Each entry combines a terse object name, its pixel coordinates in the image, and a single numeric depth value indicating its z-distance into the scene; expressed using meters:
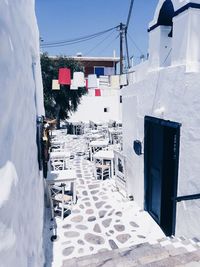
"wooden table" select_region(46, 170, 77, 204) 6.53
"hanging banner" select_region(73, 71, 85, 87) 13.83
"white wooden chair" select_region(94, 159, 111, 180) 9.58
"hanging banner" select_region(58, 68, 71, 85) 12.92
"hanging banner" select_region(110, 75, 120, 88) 13.97
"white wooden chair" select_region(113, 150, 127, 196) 7.90
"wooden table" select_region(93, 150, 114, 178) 9.49
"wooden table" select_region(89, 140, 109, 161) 11.62
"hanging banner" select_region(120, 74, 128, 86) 13.32
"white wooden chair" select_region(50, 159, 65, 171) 9.97
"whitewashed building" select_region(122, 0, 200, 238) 4.45
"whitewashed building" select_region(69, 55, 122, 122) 23.64
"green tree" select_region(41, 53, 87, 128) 20.27
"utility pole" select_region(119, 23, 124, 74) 19.28
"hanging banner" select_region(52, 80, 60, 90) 15.09
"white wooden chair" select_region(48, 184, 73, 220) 6.65
